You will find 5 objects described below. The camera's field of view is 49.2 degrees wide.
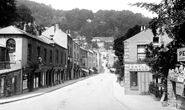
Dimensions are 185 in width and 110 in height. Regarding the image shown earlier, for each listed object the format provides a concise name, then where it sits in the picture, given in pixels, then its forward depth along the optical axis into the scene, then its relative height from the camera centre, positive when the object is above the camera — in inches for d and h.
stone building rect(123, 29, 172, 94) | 821.2 -26.3
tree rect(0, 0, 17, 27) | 1631.5 +373.4
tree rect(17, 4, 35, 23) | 2243.8 +489.0
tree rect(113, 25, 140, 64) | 1481.9 +120.9
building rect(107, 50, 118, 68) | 4120.6 -7.0
